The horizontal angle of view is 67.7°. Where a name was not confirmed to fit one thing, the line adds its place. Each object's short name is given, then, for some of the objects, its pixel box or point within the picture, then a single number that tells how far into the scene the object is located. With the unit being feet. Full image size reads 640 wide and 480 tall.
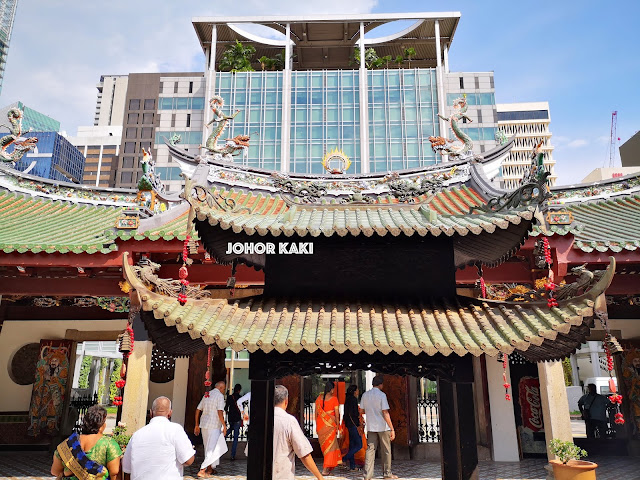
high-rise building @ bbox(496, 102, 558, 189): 250.98
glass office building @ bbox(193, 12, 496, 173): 141.90
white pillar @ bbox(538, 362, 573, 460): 25.45
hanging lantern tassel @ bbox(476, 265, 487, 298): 21.02
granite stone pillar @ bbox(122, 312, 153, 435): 26.82
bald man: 14.32
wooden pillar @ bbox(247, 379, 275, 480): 17.44
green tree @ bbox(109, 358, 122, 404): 96.27
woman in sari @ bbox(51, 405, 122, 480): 13.88
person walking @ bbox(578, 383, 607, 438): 38.99
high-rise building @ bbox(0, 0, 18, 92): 366.22
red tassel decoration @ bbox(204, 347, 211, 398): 20.04
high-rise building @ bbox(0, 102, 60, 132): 337.93
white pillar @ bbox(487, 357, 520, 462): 35.24
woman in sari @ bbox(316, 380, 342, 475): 31.22
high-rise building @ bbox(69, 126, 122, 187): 266.16
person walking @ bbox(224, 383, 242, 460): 35.40
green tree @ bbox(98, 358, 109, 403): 99.43
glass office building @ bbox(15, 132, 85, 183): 265.54
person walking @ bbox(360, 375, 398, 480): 25.84
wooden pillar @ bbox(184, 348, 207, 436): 38.34
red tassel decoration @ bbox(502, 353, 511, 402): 17.64
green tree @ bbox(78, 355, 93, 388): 85.76
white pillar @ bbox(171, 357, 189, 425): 38.24
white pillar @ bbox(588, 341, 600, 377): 82.38
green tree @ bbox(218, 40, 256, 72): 150.30
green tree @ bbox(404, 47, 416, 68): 148.77
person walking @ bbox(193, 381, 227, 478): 28.71
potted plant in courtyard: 22.35
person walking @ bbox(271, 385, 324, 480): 16.08
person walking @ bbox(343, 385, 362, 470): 31.89
